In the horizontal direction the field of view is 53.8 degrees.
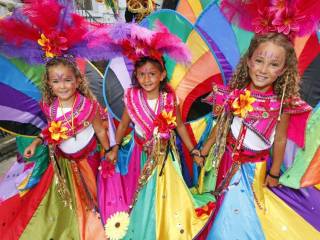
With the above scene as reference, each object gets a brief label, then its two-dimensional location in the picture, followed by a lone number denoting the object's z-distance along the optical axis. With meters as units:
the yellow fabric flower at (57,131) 1.98
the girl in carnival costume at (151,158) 1.84
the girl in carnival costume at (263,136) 1.73
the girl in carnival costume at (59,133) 1.86
